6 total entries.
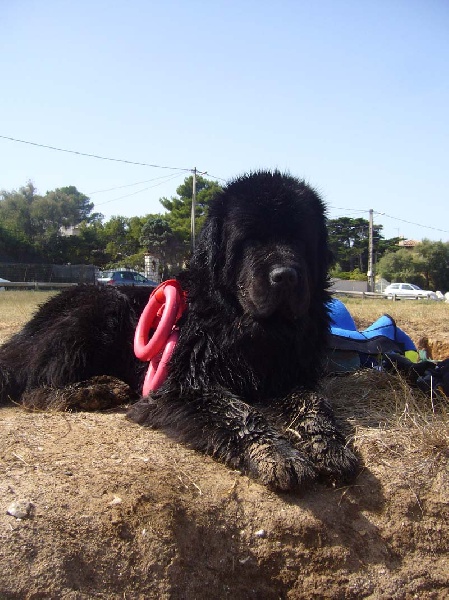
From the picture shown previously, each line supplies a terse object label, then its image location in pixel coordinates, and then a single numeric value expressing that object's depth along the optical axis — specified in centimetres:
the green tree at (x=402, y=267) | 4700
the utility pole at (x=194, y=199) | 2787
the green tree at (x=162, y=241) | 3712
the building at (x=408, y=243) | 6559
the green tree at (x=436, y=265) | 4681
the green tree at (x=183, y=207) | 3606
